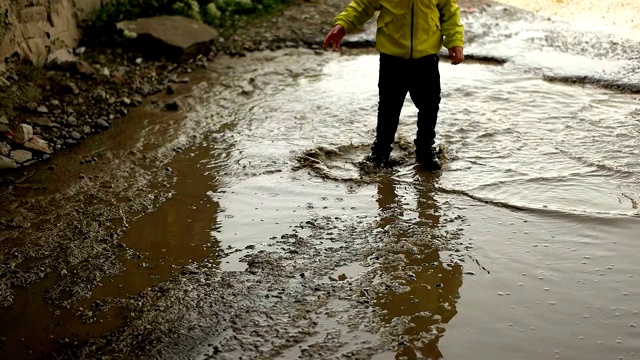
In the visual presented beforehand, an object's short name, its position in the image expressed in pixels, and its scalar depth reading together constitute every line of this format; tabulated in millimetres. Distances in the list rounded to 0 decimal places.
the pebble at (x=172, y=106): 5571
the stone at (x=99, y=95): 5625
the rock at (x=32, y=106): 5277
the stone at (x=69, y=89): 5613
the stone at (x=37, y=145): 4824
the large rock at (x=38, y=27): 5660
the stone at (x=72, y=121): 5223
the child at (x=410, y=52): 4254
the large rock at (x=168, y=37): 6484
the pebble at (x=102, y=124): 5250
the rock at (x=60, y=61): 5910
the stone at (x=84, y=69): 5900
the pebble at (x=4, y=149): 4711
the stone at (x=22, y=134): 4859
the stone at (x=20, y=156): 4699
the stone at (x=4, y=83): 5387
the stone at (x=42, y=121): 5141
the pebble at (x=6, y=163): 4586
